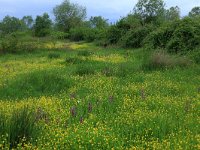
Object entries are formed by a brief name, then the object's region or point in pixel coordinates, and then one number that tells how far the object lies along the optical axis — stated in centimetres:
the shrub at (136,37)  3441
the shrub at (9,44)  3011
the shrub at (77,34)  5518
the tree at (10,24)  11068
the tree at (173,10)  8921
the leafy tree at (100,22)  7566
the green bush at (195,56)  1949
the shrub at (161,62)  1717
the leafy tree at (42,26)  6059
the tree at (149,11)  4538
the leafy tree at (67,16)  8438
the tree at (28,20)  16260
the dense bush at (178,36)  2392
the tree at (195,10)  10070
